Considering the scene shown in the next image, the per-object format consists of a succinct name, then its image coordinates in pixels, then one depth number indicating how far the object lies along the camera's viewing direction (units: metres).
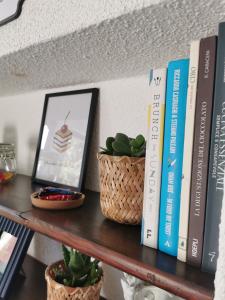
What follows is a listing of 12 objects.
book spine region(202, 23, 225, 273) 0.30
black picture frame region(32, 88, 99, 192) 0.68
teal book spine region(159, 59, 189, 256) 0.34
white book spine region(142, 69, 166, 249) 0.36
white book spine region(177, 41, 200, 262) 0.32
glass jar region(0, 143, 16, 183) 0.83
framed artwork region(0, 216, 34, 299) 0.71
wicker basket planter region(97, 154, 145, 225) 0.43
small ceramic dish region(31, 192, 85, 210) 0.53
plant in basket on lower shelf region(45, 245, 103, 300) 0.57
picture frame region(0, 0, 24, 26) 0.51
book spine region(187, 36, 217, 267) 0.31
